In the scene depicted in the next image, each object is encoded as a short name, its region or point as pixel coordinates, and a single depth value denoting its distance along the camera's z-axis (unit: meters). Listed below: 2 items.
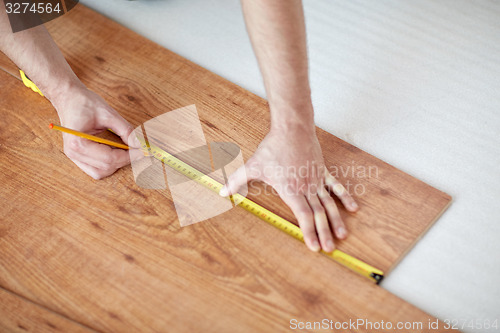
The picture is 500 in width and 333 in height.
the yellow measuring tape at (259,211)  1.57
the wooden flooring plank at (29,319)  1.48
